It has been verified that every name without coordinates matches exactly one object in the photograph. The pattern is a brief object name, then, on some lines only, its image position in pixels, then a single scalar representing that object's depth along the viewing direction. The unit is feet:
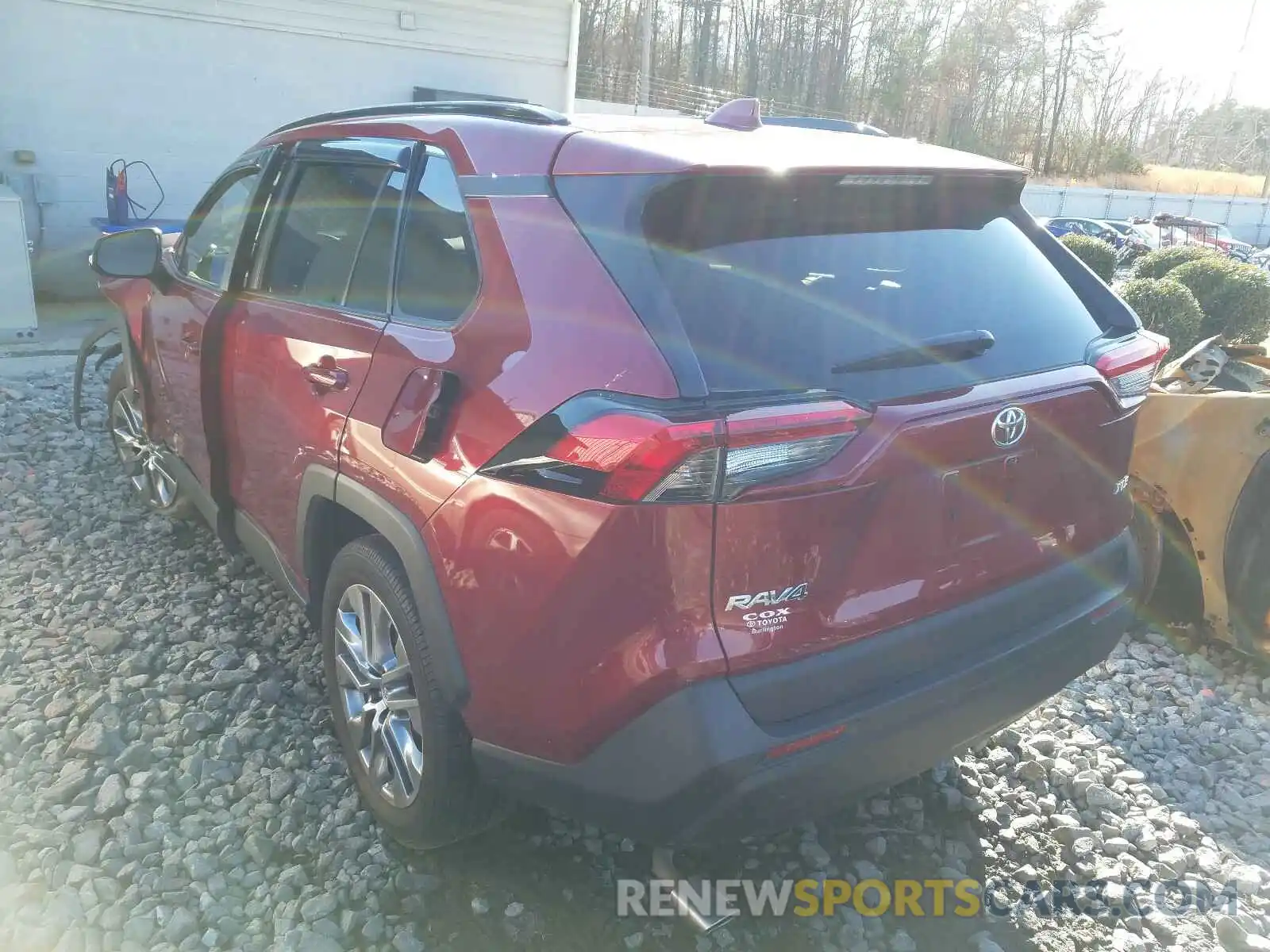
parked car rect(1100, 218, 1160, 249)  83.78
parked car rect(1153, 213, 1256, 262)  90.43
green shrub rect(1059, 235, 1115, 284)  28.53
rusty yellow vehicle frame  11.66
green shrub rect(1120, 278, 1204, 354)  24.16
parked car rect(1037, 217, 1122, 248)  78.59
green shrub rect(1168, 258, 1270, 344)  26.61
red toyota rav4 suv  5.86
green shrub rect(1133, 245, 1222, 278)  29.07
